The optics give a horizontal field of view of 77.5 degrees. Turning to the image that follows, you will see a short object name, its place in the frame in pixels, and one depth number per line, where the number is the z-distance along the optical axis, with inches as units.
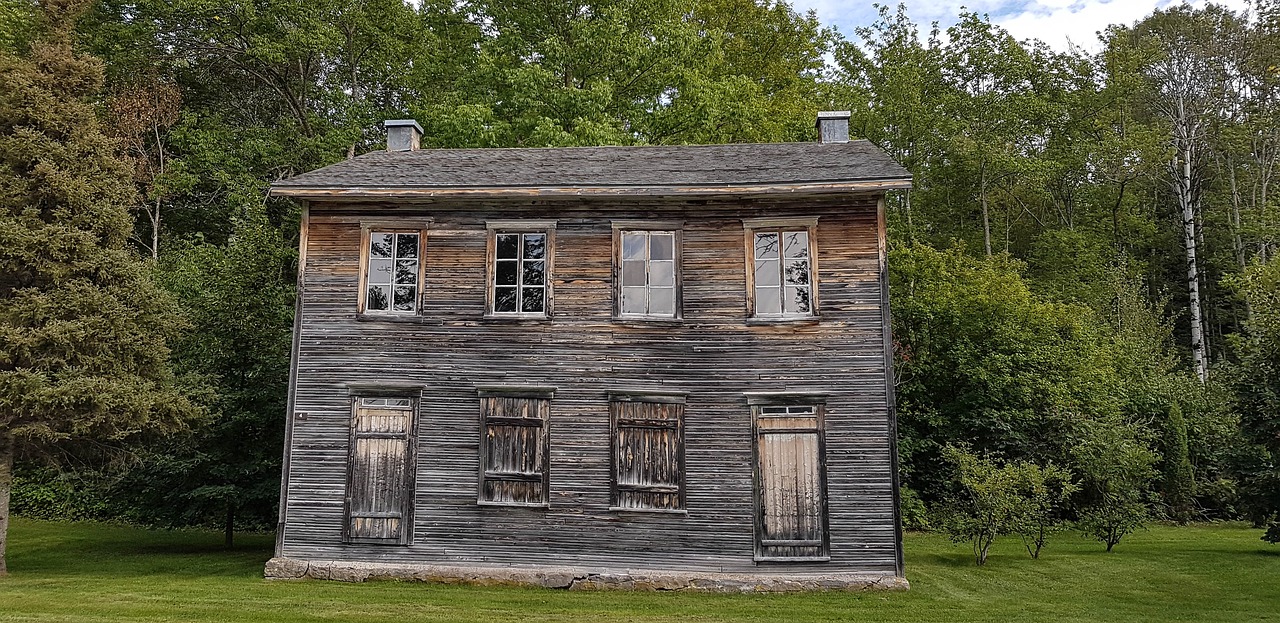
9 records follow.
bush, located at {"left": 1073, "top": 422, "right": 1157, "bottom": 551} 652.7
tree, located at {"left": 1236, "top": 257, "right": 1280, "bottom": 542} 502.9
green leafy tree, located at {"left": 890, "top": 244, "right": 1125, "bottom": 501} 839.1
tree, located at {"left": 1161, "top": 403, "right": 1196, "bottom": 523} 879.7
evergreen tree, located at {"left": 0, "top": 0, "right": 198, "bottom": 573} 503.6
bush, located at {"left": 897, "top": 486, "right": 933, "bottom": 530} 827.4
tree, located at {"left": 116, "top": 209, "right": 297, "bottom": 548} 640.4
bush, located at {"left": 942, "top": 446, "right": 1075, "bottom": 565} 577.6
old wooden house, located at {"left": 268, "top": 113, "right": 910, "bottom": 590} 510.6
